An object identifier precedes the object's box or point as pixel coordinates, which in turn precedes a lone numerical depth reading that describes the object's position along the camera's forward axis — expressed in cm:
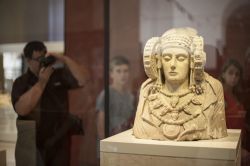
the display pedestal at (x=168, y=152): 224
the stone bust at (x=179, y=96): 249
